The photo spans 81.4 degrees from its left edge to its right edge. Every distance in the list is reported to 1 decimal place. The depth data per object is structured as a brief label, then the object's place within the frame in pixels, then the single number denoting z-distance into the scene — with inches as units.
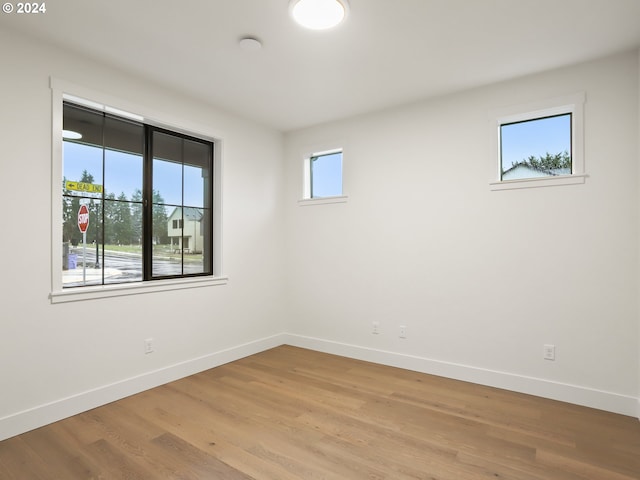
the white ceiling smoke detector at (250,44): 105.3
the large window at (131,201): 118.2
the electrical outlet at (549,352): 123.9
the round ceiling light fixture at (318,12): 89.7
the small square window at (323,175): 179.9
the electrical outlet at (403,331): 155.1
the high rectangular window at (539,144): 120.7
